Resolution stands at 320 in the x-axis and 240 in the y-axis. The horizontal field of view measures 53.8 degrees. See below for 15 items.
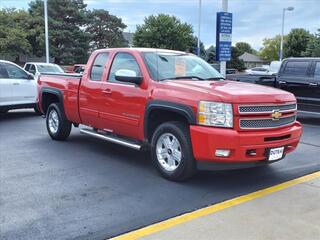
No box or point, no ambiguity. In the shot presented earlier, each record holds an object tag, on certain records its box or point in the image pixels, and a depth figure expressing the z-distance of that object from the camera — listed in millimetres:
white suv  8805
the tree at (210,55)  36824
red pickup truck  3931
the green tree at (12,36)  28485
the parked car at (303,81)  8235
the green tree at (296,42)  44219
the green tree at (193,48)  36261
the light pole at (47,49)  22403
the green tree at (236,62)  43631
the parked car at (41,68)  15587
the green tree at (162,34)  35108
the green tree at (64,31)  33499
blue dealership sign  9020
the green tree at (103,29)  40240
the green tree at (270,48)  71211
